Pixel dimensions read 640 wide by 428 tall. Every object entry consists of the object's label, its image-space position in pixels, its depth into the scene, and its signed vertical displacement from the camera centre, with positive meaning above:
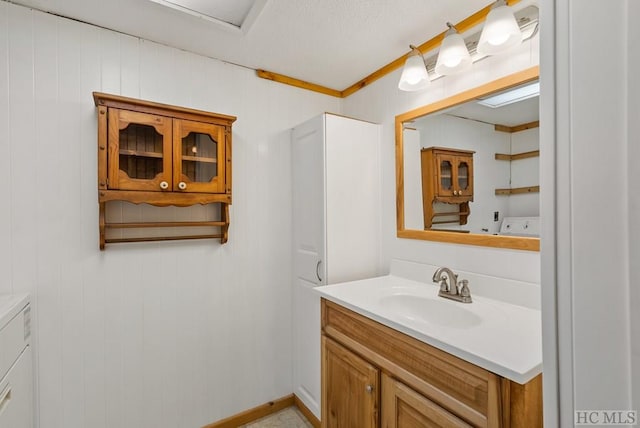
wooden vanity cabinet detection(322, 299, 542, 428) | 0.85 -0.60
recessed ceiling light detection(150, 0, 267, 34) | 1.47 +1.03
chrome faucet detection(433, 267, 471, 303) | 1.41 -0.37
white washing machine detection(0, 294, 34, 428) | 1.14 -0.62
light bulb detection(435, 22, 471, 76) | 1.47 +0.78
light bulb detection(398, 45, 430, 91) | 1.66 +0.78
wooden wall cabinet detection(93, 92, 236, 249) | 1.50 +0.31
